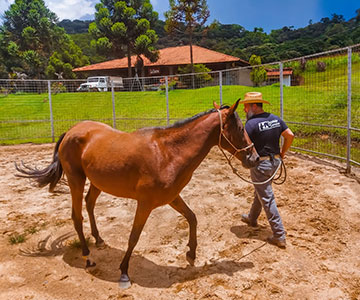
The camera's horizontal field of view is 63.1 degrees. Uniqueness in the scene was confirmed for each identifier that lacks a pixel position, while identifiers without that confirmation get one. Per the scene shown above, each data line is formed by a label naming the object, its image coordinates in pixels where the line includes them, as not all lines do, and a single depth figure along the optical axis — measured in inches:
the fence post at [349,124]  234.5
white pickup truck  986.6
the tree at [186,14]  1003.3
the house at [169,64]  1173.0
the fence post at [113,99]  471.2
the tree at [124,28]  1062.4
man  135.2
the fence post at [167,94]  438.9
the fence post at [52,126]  434.9
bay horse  112.4
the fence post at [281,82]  312.7
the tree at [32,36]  1448.1
